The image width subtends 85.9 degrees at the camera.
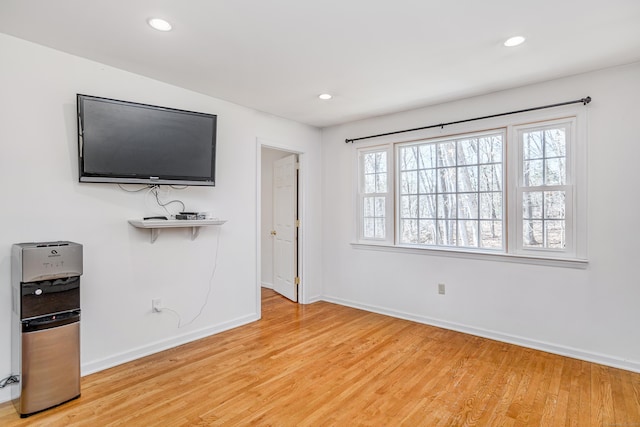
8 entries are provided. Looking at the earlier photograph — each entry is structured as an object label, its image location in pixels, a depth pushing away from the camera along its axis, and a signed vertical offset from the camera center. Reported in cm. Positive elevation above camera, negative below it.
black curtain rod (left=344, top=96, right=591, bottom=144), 302 +97
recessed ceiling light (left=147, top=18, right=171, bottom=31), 219 +123
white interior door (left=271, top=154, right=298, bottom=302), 495 -21
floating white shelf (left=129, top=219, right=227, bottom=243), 293 -9
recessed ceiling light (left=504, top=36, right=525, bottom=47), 243 +122
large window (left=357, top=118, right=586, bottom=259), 322 +20
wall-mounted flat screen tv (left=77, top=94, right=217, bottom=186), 266 +60
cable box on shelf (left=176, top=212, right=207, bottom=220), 321 -2
